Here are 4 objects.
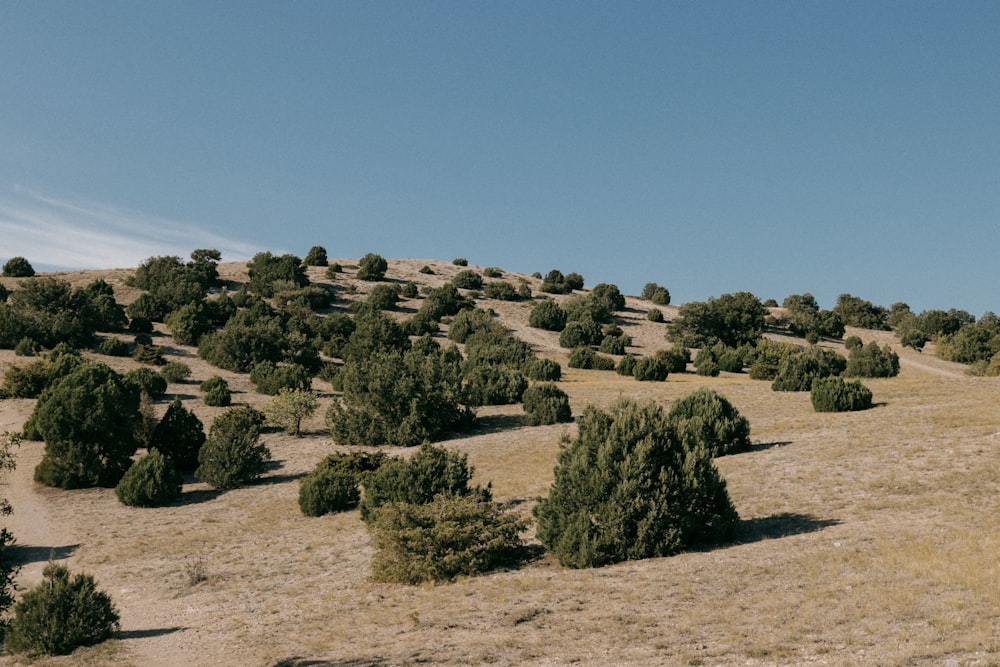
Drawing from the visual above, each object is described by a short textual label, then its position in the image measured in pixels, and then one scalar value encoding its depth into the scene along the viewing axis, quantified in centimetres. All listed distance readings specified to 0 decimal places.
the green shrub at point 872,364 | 4922
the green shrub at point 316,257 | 10331
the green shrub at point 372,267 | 9581
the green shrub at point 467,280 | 9719
